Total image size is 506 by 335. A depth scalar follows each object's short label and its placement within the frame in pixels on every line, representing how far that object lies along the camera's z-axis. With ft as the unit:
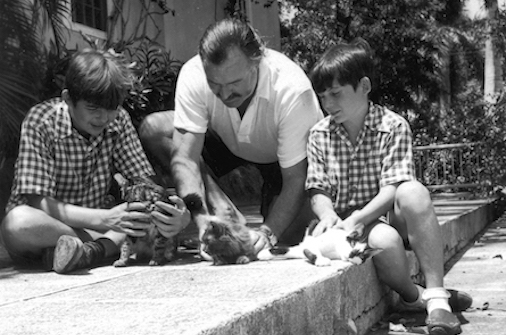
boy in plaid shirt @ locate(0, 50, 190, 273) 11.20
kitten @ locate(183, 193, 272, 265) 10.96
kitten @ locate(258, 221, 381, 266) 10.18
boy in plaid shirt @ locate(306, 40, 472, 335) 10.58
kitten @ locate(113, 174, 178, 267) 11.26
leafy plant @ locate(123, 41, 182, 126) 24.76
